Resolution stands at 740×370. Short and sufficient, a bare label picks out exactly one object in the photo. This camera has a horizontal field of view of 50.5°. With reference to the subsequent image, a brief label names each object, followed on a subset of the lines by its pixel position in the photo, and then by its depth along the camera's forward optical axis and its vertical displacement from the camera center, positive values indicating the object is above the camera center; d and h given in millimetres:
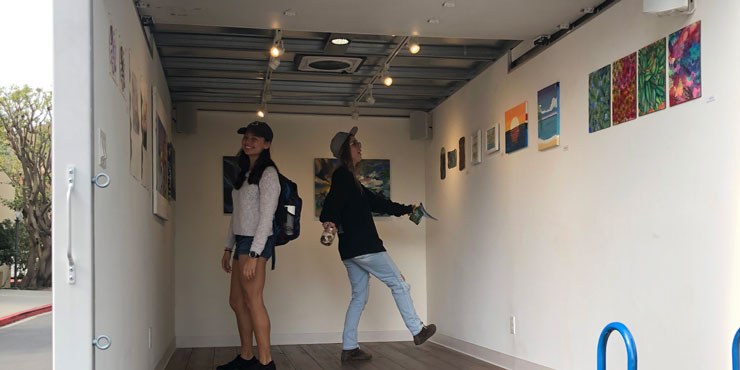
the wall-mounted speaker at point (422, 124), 8383 +845
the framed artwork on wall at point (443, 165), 7797 +382
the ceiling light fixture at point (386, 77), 6354 +1044
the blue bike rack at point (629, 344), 3012 -552
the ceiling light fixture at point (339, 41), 5715 +1195
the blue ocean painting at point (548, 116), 5074 +563
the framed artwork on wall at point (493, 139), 6180 +506
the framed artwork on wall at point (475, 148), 6621 +463
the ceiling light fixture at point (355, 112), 7996 +940
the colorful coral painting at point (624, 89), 4148 +598
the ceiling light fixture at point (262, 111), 7719 +935
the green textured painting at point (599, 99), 4430 +586
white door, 2746 +69
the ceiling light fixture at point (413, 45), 5512 +1111
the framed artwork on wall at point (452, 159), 7418 +421
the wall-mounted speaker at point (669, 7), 3605 +892
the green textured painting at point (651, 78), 3881 +617
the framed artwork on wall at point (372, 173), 8367 +332
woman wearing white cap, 6195 -330
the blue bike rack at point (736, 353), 2902 -576
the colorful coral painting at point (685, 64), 3580 +634
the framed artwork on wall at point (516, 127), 5625 +547
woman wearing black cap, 5012 -164
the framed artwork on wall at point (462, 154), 7113 +440
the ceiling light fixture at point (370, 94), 7085 +1017
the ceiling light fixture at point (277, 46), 5395 +1105
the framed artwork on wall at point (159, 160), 5277 +332
